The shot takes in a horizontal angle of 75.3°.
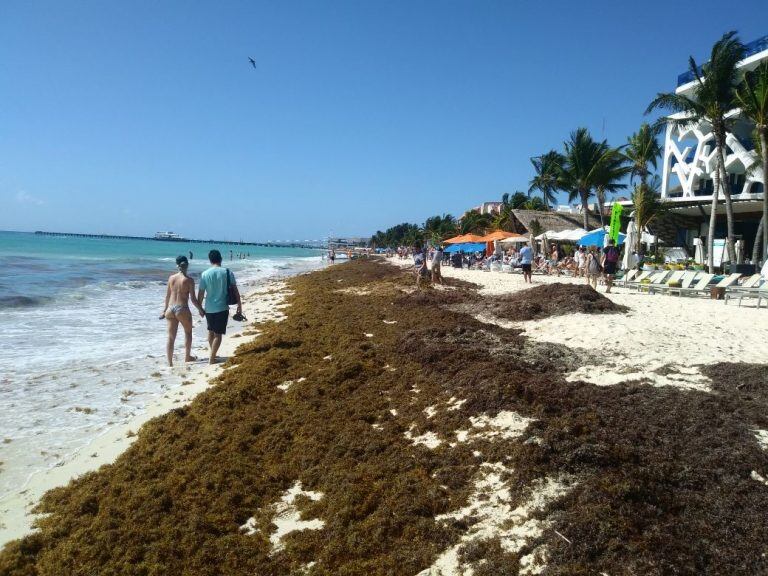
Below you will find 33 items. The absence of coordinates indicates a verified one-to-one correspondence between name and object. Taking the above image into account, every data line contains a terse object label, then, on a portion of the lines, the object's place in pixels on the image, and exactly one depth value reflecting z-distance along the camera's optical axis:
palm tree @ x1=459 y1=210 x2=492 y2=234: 53.87
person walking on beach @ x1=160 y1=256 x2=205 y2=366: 8.10
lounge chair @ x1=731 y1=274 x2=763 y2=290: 13.44
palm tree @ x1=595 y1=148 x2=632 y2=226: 33.75
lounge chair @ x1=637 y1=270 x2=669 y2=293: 15.51
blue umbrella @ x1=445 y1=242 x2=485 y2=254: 37.28
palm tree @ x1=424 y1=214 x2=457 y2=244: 66.50
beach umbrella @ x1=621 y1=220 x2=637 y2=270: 20.31
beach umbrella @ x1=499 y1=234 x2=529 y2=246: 31.48
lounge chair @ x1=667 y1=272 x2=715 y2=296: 14.07
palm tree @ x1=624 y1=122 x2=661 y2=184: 36.78
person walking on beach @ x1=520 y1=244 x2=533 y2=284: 18.41
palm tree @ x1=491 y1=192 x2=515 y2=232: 40.08
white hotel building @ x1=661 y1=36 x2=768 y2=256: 29.16
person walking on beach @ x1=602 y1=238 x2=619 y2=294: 14.70
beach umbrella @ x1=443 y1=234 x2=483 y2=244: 35.41
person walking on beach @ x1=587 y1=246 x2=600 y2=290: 15.56
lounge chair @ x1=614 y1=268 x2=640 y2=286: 16.95
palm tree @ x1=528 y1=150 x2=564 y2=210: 52.10
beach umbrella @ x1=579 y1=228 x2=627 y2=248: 22.82
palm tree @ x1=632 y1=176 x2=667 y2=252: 24.14
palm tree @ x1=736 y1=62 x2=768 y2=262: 19.94
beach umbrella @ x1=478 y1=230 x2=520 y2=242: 33.14
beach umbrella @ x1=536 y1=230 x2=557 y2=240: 28.61
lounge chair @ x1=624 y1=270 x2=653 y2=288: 16.08
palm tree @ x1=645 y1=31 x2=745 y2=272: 22.19
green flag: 20.08
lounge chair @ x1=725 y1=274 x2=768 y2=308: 11.29
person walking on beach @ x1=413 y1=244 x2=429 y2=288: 18.12
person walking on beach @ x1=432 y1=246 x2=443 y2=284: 18.45
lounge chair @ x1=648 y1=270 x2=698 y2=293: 14.76
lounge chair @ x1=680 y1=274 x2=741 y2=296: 13.95
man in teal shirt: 7.89
